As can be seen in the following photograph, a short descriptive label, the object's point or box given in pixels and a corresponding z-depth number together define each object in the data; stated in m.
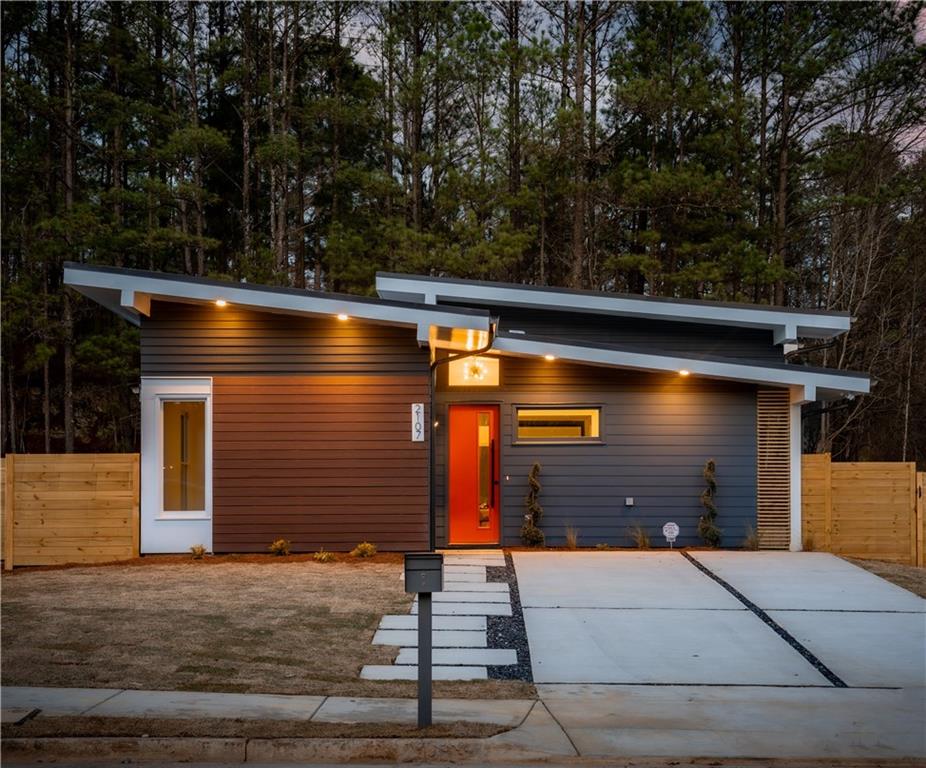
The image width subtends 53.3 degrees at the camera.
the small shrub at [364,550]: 12.38
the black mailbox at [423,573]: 5.68
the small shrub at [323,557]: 12.21
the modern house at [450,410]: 12.61
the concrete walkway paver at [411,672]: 7.01
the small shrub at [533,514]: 13.24
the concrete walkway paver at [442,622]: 8.64
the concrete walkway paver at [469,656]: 7.48
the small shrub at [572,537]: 13.32
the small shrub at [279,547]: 12.52
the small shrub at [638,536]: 13.32
